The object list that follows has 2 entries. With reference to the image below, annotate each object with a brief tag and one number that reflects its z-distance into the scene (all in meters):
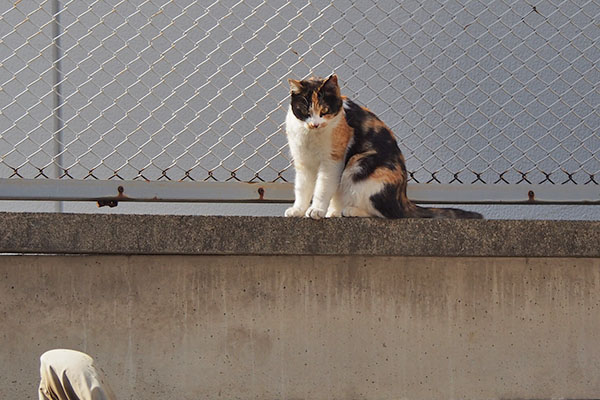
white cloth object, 2.87
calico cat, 6.48
